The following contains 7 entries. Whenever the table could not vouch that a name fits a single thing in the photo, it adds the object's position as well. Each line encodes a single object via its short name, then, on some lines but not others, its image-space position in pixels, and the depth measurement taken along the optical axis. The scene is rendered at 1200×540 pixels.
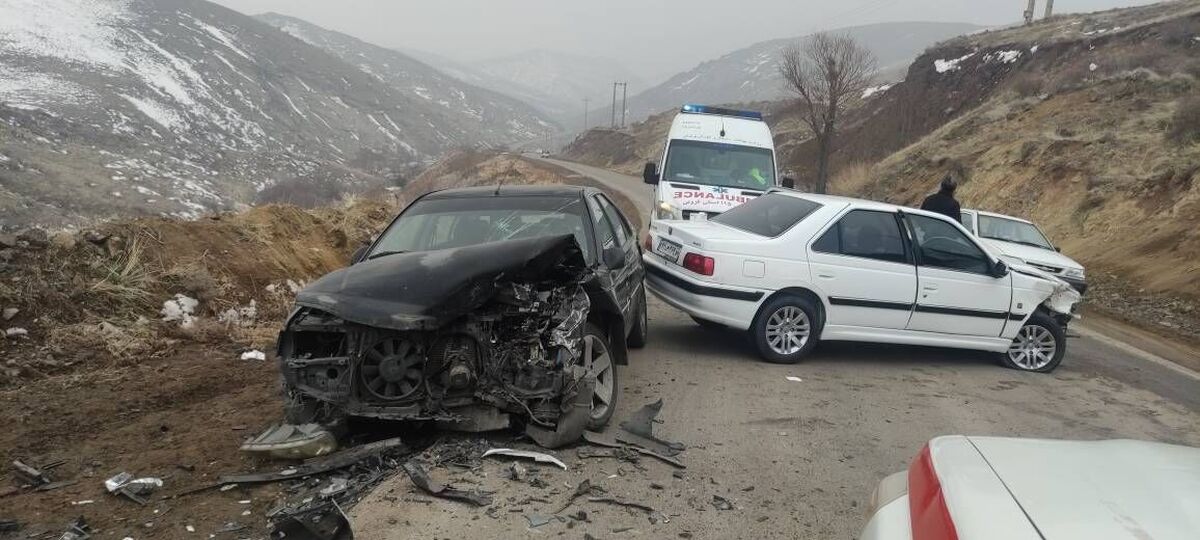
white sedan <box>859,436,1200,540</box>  1.90
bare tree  32.06
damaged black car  4.16
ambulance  11.84
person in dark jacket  10.20
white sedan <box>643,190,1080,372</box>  6.87
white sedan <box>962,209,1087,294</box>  11.43
